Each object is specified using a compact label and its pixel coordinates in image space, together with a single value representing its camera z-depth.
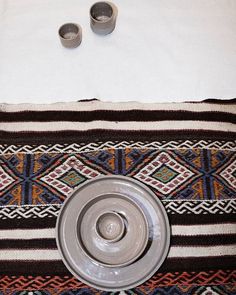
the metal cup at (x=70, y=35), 0.99
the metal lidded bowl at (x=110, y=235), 0.78
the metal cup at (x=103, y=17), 1.00
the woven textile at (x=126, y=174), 0.85
